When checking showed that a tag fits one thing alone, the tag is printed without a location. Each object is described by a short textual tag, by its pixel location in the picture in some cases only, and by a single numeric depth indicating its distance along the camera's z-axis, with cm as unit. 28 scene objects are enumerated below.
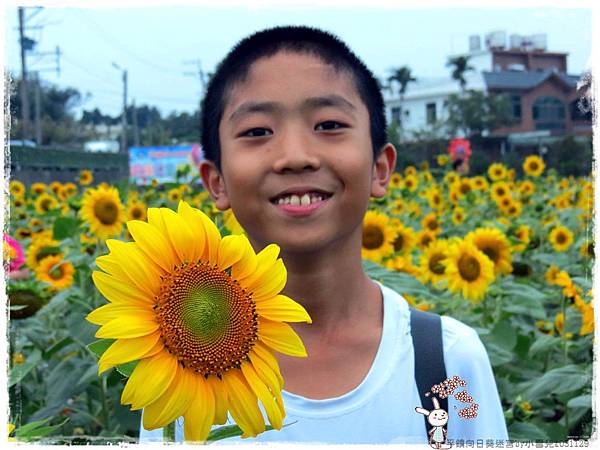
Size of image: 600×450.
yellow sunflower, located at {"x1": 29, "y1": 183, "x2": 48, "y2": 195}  483
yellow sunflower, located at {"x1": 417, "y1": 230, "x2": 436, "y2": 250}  288
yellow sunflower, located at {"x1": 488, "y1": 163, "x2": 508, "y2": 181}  543
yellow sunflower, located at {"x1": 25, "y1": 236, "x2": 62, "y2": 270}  241
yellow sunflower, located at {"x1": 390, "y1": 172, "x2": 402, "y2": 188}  542
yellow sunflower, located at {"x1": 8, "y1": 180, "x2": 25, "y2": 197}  429
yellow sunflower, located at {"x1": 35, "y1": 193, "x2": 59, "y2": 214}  424
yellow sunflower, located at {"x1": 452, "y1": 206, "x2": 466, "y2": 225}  405
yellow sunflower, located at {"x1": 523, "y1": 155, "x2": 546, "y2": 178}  581
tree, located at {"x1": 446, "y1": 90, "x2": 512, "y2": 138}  1323
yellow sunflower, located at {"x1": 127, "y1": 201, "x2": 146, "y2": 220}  311
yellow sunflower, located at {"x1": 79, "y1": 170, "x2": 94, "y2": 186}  569
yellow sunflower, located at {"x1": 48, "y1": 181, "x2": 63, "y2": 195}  500
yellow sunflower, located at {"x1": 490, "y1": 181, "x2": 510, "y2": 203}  473
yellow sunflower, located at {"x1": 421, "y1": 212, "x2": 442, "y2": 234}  334
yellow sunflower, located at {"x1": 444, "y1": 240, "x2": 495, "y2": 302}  208
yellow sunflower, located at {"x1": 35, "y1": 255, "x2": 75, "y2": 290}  226
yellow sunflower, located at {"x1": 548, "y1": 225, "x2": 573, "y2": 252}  346
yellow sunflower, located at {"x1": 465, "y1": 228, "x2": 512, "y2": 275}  233
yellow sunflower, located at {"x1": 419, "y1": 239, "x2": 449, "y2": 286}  233
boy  94
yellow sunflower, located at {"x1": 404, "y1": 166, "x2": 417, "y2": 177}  607
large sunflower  58
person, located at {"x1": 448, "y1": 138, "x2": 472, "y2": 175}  660
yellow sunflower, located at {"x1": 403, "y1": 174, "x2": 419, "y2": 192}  534
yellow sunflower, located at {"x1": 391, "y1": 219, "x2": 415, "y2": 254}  266
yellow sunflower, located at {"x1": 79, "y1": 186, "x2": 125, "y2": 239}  274
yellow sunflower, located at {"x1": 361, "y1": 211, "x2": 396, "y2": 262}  244
